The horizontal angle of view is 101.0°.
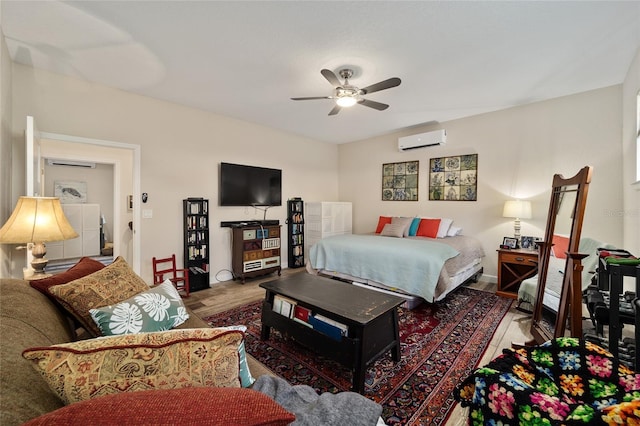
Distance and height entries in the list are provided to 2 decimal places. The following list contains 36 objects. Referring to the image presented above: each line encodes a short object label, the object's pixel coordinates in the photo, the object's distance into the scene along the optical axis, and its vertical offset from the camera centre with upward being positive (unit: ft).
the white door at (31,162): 7.22 +1.35
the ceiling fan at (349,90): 7.71 +3.83
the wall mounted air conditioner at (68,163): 18.94 +3.49
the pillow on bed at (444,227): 13.56 -0.82
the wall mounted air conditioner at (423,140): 14.24 +4.02
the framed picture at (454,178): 13.87 +1.83
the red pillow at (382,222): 15.92 -0.66
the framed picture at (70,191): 19.66 +1.47
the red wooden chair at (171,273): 11.29 -2.73
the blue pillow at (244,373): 3.09 -1.95
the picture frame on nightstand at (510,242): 11.69 -1.37
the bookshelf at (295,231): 16.67 -1.29
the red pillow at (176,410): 1.59 -1.29
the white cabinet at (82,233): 18.51 -1.71
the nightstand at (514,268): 10.73 -2.41
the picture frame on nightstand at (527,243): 11.54 -1.38
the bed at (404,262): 9.39 -2.08
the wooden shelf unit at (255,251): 13.29 -2.10
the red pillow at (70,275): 4.23 -1.15
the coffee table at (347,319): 5.49 -2.53
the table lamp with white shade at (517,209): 11.52 +0.11
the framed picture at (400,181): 16.07 +1.90
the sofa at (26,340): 1.97 -1.40
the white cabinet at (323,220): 16.65 -0.58
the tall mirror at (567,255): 5.78 -1.07
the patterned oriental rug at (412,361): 5.31 -3.75
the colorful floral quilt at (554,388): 2.86 -2.23
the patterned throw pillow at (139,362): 2.13 -1.35
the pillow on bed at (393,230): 14.17 -1.04
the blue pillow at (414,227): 14.25 -0.86
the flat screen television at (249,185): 13.55 +1.38
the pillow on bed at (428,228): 13.61 -0.88
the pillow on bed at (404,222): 14.28 -0.61
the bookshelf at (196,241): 12.17 -1.44
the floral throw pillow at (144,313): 3.98 -1.70
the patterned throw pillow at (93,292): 4.09 -1.35
